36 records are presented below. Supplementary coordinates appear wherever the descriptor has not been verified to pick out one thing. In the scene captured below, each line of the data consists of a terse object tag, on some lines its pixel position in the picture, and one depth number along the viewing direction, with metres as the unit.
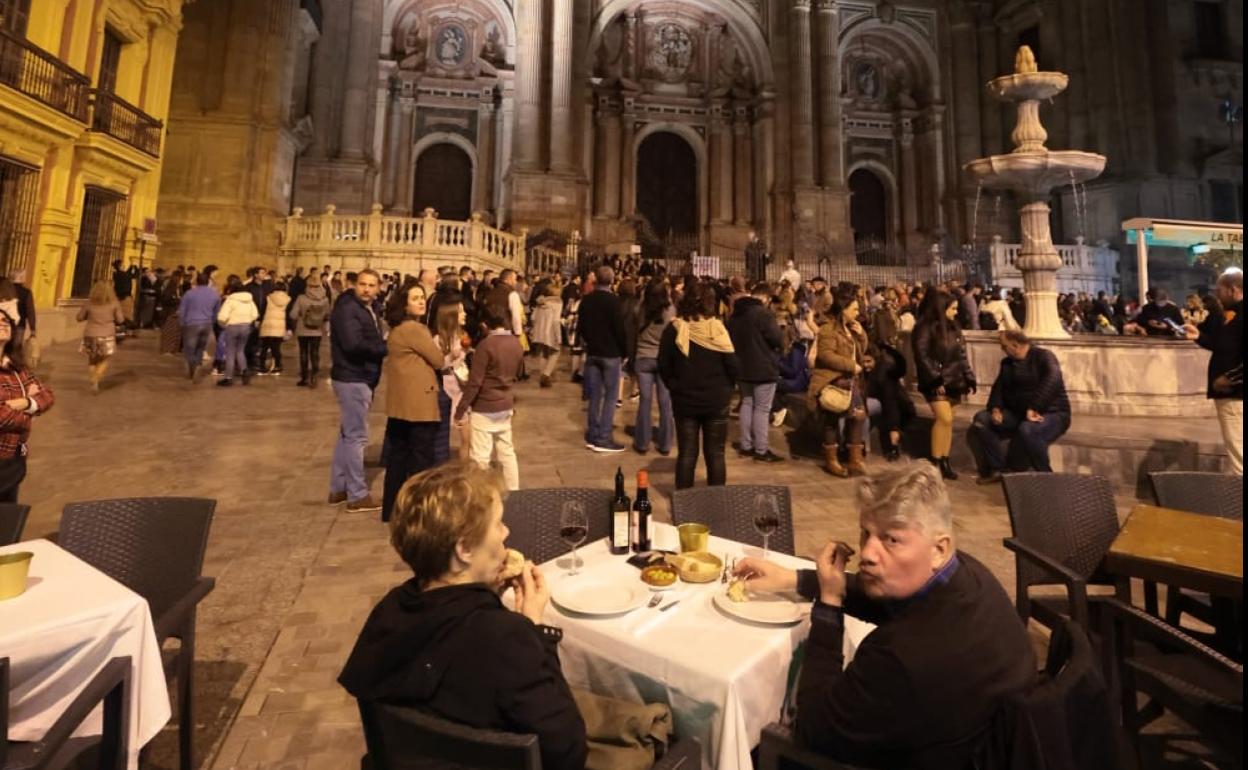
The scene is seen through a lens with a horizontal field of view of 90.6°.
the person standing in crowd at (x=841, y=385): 5.65
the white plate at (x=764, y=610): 1.71
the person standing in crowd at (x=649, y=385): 6.38
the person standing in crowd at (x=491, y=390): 4.27
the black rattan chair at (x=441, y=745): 1.19
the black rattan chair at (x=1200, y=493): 2.97
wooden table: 2.03
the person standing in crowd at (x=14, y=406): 3.01
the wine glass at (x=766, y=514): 2.12
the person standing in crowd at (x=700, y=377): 4.71
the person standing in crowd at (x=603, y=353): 6.32
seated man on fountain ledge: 5.19
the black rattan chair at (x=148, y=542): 2.23
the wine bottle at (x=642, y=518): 2.30
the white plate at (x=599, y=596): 1.77
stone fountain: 7.79
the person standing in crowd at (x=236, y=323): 8.70
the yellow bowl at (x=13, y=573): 1.72
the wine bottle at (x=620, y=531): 2.29
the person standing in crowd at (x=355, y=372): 4.42
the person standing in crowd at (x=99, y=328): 7.92
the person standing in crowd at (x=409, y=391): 4.15
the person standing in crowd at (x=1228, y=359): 4.48
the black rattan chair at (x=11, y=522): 2.30
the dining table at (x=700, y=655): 1.49
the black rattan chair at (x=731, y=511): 2.62
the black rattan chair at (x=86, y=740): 1.39
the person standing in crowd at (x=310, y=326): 9.03
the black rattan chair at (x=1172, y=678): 1.71
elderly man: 1.28
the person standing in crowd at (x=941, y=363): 5.64
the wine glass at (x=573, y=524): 2.08
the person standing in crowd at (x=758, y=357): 5.97
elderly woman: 1.27
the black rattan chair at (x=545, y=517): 2.49
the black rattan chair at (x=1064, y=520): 2.75
